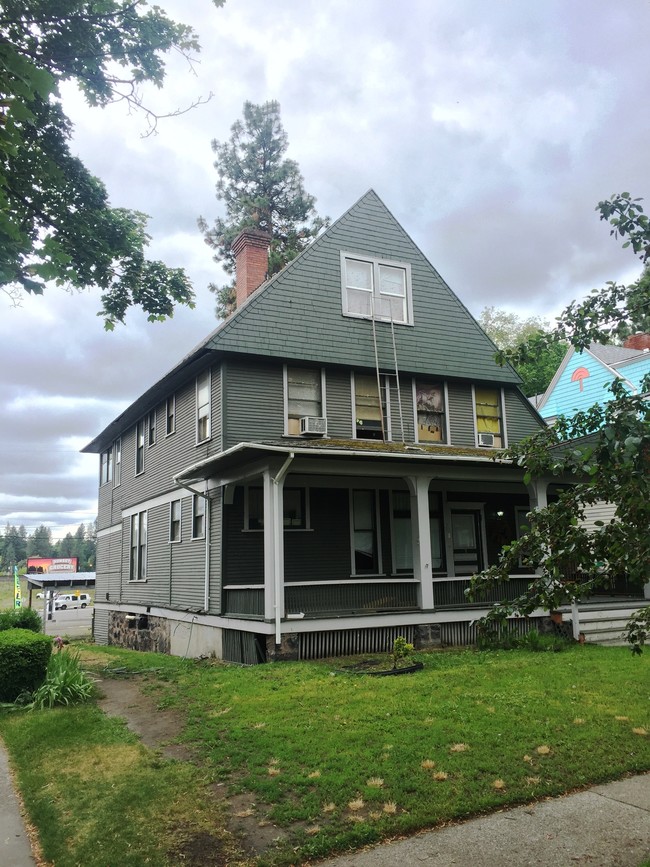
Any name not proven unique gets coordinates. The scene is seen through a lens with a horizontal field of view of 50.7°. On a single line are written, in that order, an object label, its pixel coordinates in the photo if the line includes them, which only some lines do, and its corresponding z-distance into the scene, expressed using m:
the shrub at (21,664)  9.73
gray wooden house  12.96
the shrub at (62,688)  9.35
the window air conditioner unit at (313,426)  15.29
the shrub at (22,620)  15.09
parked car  76.38
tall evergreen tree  38.22
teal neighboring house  24.09
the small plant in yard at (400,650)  10.82
